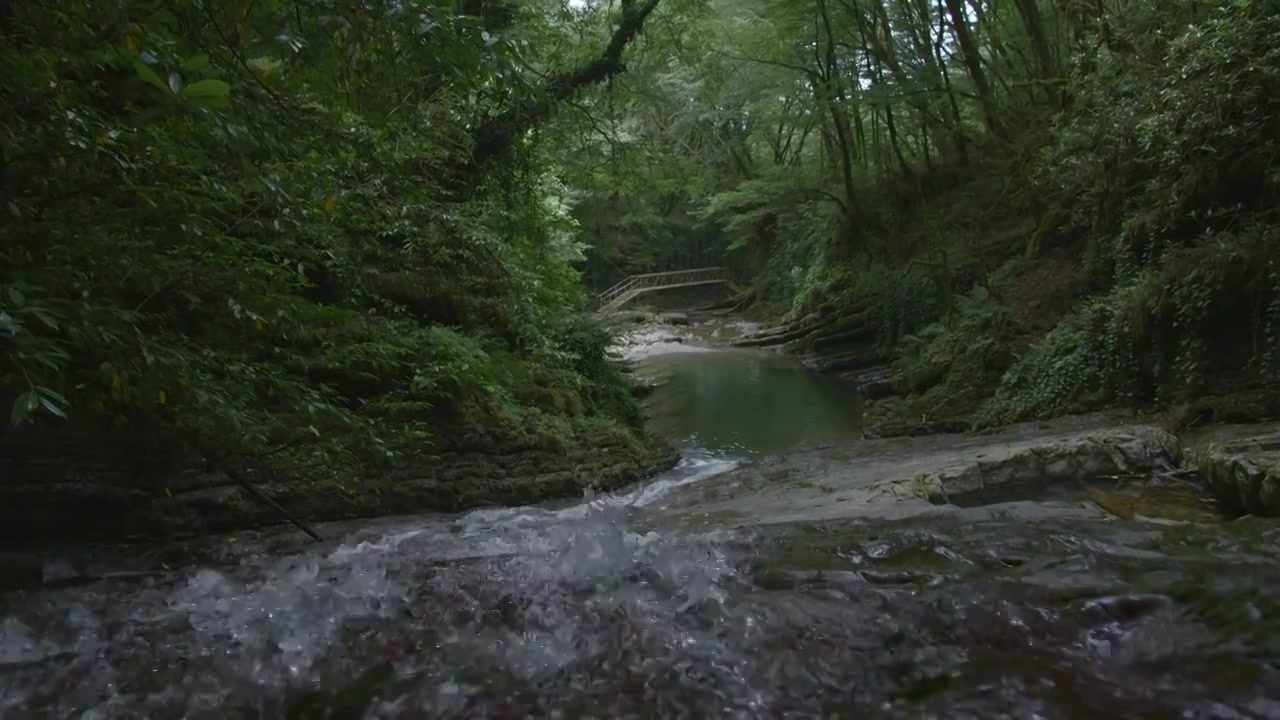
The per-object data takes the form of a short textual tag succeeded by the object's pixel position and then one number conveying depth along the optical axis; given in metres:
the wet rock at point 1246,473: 4.27
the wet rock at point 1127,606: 2.96
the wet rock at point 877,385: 15.71
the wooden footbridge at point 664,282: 37.81
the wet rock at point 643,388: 18.98
